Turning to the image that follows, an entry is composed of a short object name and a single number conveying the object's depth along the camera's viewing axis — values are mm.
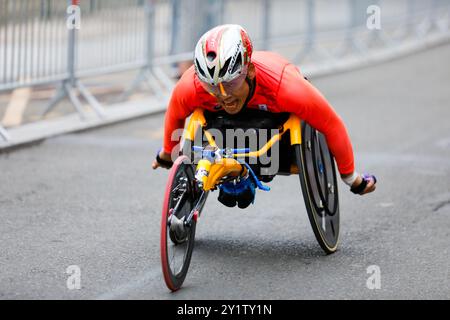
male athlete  11539
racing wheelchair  11303
